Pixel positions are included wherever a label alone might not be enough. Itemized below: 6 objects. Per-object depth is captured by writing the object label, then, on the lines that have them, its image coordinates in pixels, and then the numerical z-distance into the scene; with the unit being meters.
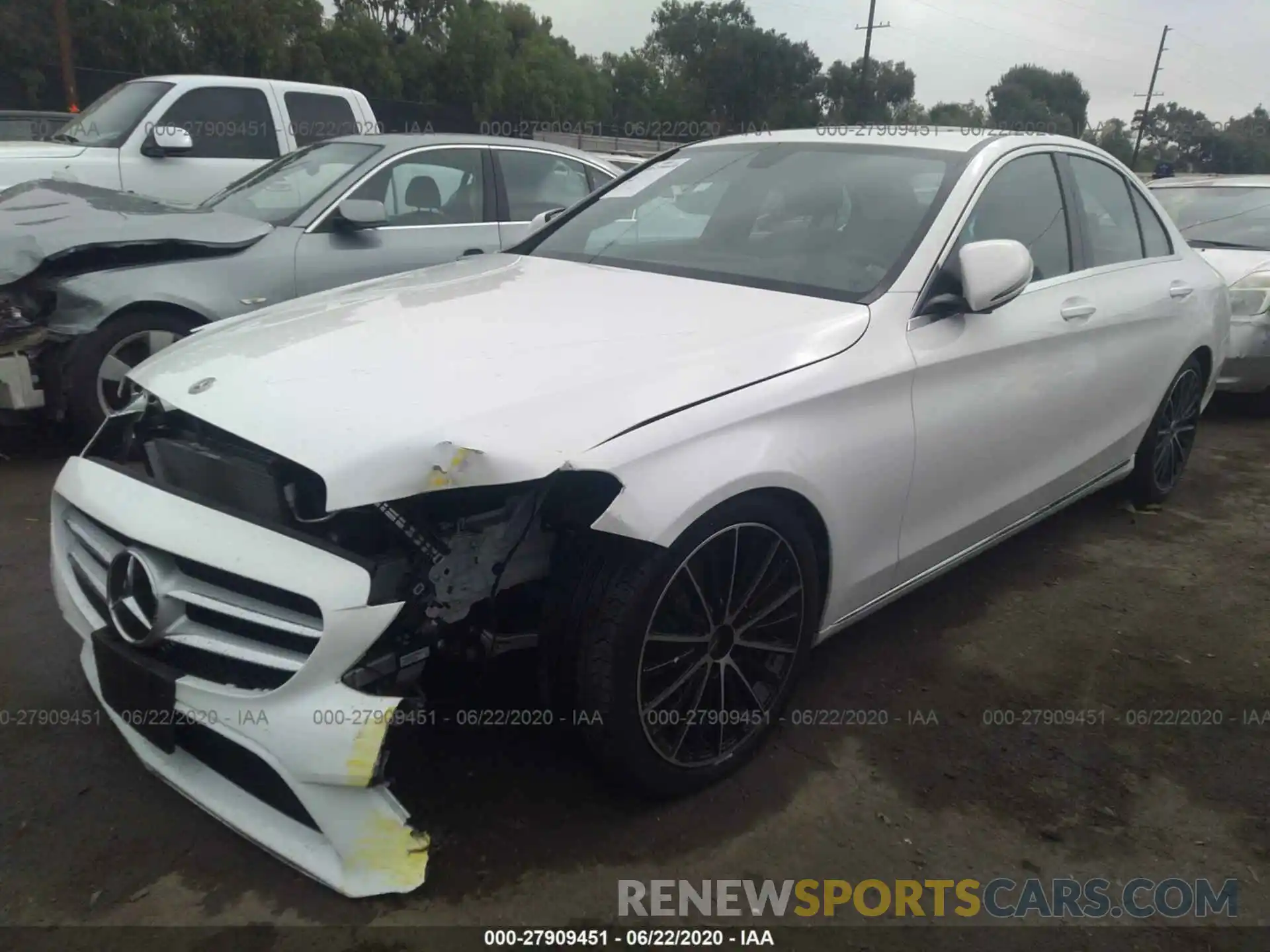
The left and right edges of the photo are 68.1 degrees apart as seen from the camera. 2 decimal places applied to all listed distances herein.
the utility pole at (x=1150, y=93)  52.22
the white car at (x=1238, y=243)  6.17
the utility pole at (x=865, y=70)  35.35
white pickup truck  6.97
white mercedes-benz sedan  1.88
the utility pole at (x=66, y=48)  18.72
